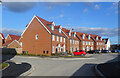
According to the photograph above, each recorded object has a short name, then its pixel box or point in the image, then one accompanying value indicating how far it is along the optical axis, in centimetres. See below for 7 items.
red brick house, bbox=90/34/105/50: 4767
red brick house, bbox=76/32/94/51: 4003
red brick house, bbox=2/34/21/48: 3018
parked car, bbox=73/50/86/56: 2520
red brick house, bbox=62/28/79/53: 3218
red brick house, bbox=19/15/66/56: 2377
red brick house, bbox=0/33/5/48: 3753
